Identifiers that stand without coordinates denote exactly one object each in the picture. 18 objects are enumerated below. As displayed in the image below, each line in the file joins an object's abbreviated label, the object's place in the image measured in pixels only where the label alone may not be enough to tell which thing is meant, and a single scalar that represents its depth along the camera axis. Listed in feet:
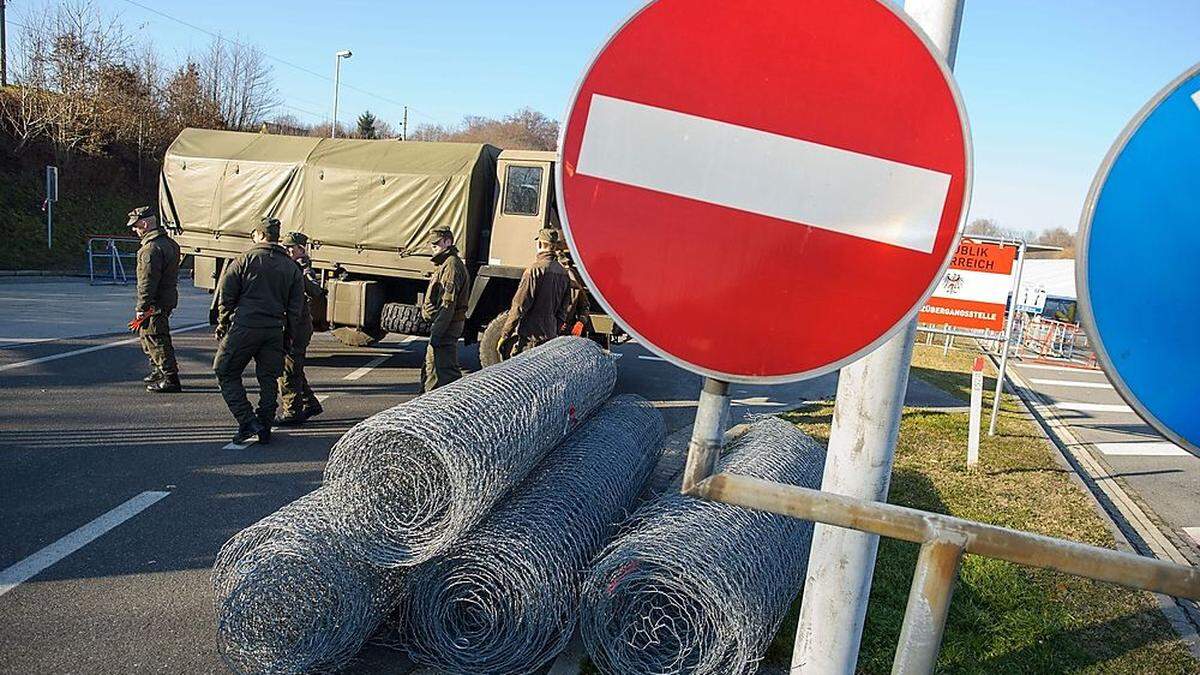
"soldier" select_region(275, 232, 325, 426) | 27.04
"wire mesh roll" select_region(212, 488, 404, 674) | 11.81
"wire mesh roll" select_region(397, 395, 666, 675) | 12.16
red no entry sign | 4.29
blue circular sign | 3.72
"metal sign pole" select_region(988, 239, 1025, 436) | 30.25
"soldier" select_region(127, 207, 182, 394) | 29.01
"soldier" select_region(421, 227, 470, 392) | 29.14
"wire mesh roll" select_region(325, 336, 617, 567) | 12.19
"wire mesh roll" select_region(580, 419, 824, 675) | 11.51
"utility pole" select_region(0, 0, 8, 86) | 91.20
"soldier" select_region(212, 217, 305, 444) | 24.22
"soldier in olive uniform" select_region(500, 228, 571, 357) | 29.25
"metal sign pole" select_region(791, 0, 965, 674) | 6.81
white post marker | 27.35
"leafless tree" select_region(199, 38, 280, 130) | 122.21
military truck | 35.01
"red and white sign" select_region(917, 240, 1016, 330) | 31.07
